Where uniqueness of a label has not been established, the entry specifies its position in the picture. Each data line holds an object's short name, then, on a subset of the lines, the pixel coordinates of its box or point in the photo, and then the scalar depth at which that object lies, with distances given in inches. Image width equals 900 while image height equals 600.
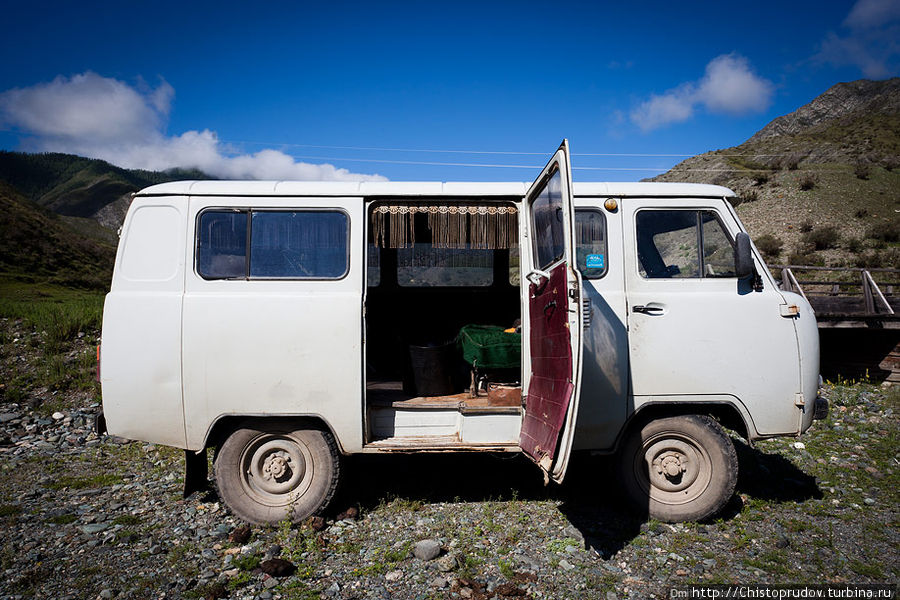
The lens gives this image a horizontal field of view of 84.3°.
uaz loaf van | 163.2
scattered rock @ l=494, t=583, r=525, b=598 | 132.6
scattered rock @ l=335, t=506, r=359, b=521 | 176.2
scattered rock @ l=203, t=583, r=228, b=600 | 130.2
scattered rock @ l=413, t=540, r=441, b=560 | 150.8
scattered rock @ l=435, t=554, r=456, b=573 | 145.1
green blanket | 189.9
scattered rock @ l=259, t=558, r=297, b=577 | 140.9
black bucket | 198.5
